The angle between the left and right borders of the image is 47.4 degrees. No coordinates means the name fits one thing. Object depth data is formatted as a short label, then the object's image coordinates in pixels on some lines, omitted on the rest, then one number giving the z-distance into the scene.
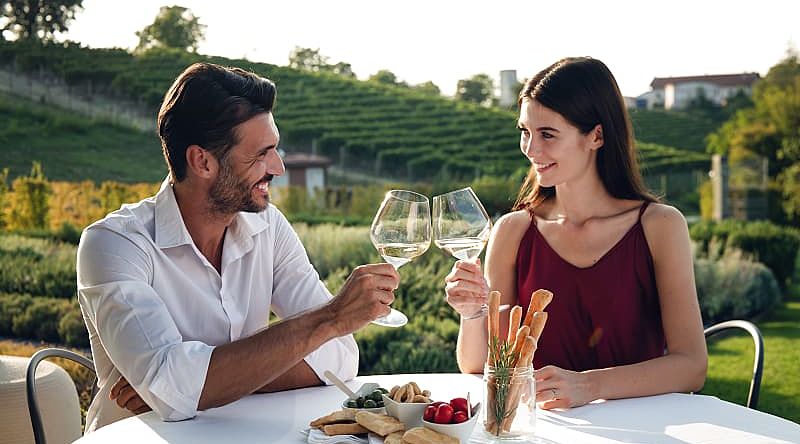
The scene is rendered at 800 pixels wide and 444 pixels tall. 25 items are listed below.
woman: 2.24
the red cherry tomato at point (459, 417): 1.55
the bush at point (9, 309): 5.84
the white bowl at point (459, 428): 1.53
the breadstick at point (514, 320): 1.64
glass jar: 1.61
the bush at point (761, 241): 8.30
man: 1.81
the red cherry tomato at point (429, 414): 1.57
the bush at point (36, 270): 6.04
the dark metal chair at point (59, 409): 2.88
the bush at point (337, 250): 6.64
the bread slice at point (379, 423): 1.59
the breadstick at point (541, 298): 1.68
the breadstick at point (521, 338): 1.62
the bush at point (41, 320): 5.62
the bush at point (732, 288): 7.13
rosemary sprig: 1.61
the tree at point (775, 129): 16.70
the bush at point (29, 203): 6.91
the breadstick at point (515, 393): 1.61
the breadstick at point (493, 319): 1.64
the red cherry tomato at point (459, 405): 1.58
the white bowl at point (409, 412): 1.62
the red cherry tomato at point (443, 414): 1.55
